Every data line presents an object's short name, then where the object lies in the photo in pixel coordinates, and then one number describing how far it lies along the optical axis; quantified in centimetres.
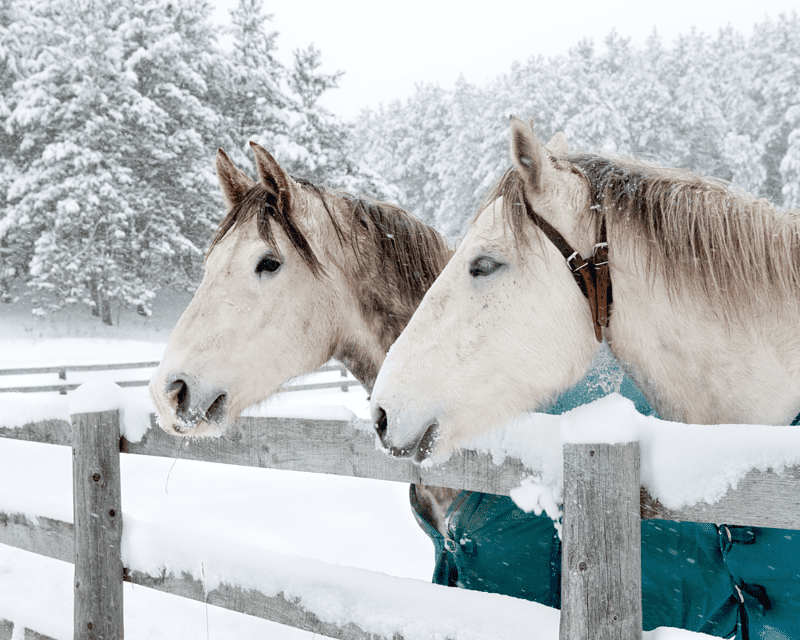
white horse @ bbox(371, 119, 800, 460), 156
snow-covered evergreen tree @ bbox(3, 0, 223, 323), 1970
